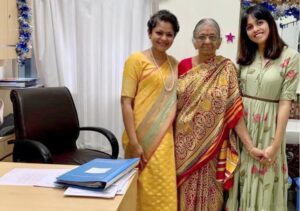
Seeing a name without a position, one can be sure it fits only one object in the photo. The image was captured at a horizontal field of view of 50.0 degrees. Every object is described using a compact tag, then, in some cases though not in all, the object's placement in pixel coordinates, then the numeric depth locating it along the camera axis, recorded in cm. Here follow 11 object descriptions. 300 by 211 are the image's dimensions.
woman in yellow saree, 195
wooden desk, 106
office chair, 201
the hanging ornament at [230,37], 244
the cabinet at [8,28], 238
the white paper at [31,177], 127
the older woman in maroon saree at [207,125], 189
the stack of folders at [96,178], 116
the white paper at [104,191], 114
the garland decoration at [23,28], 261
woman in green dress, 179
